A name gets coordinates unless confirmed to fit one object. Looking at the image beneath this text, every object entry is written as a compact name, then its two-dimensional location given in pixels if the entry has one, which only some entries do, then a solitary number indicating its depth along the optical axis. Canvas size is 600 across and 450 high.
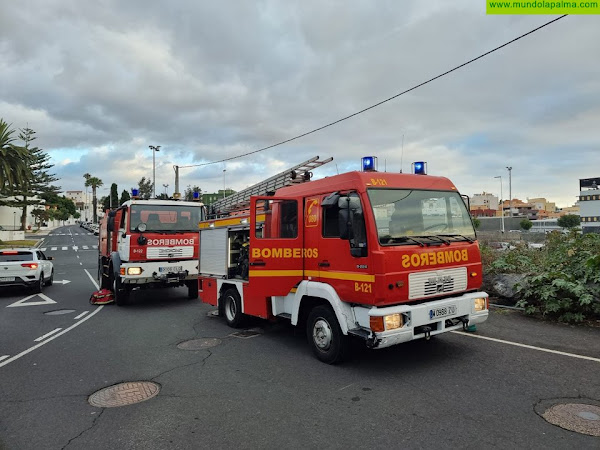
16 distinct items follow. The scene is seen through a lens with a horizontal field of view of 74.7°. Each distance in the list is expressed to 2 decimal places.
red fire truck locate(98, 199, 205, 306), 10.18
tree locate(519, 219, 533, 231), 65.51
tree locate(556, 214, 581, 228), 64.53
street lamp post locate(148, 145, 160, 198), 40.81
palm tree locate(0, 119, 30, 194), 33.81
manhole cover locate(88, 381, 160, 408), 4.36
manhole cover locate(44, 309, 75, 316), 9.80
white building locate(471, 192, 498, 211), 153.00
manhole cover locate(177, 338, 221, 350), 6.51
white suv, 12.55
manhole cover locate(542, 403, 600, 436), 3.53
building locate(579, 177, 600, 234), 77.23
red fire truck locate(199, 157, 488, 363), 4.87
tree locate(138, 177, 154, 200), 65.68
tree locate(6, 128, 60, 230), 60.30
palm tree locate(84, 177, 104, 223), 120.09
